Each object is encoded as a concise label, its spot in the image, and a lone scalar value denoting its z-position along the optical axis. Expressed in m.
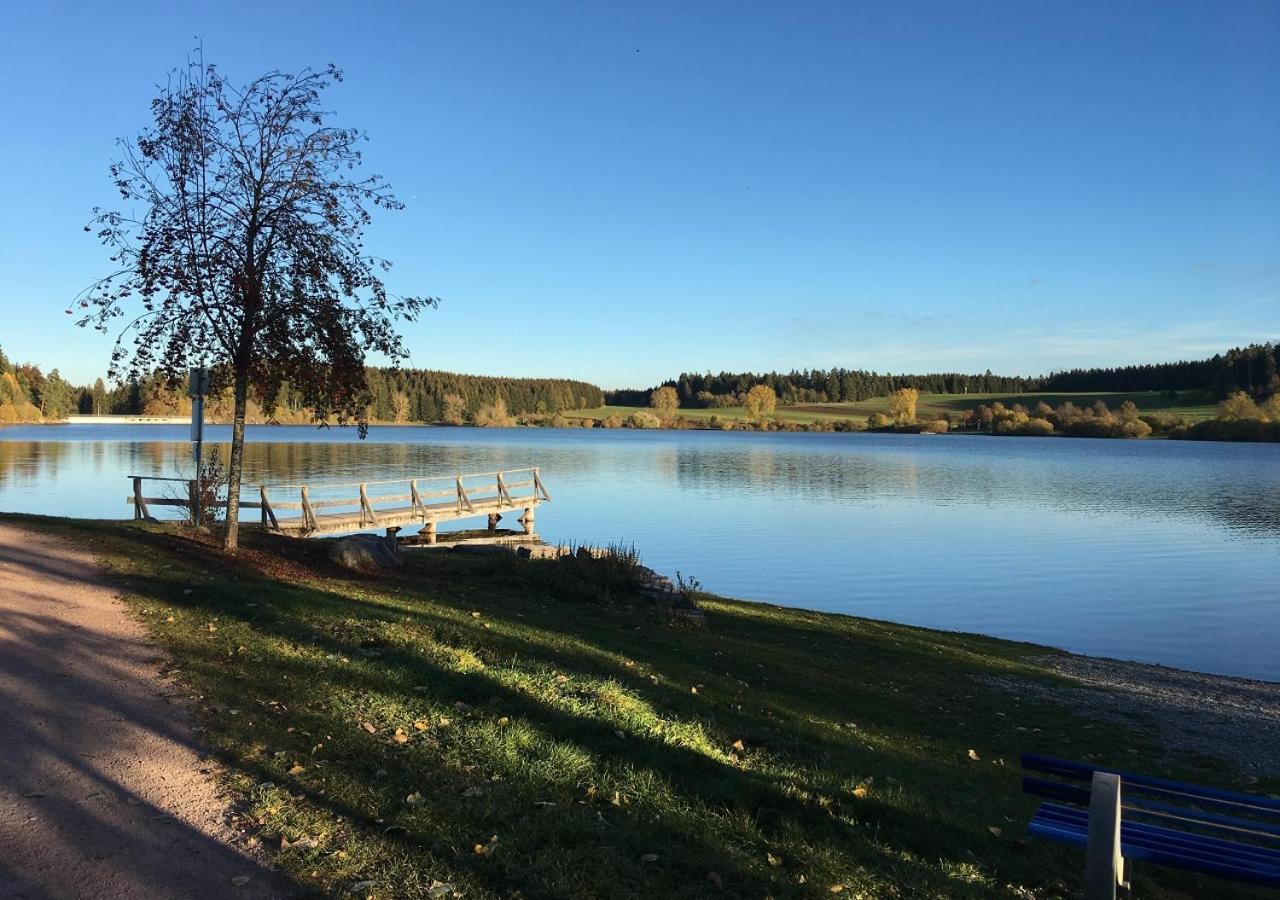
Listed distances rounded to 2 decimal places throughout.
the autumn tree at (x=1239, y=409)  119.06
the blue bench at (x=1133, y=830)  3.62
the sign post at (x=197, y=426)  14.52
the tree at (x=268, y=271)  12.38
